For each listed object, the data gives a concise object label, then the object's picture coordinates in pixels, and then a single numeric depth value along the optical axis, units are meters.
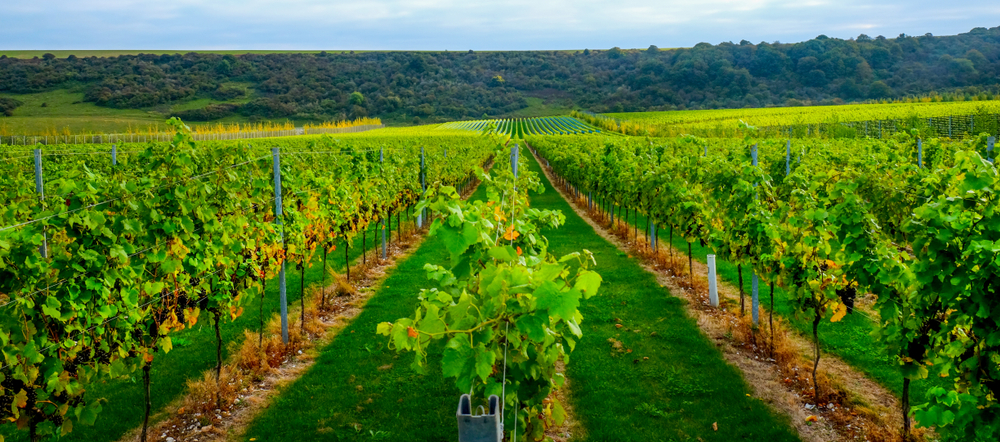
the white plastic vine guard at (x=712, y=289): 9.31
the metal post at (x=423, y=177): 17.05
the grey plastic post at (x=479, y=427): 2.69
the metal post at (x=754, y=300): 7.88
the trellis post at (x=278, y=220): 7.50
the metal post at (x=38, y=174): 7.55
